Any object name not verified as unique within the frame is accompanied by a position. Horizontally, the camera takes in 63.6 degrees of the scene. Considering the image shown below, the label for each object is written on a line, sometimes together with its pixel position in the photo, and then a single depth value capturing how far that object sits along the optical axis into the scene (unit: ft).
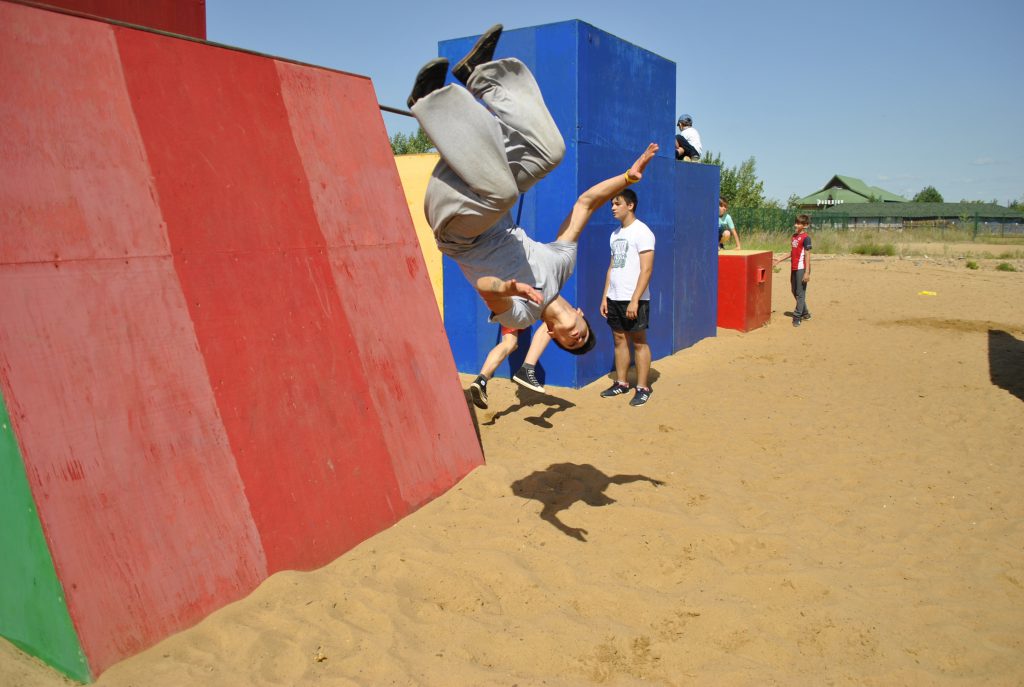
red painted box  41.19
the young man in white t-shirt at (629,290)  26.40
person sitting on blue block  38.29
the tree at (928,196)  244.42
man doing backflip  14.53
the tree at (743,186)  138.62
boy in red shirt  43.19
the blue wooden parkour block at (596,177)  27.07
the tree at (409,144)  119.97
